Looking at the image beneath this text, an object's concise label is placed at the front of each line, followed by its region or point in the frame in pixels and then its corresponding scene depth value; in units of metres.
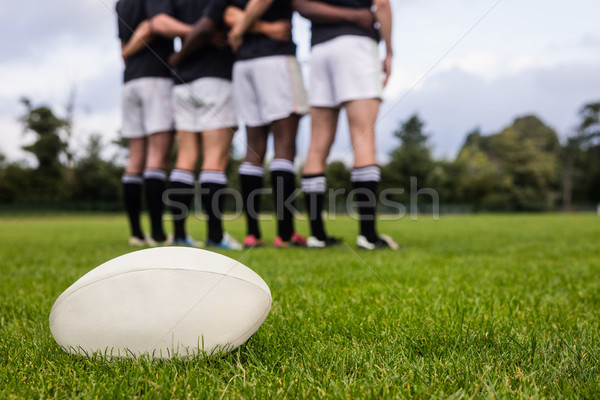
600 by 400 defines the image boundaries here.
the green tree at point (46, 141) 37.06
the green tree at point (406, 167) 39.94
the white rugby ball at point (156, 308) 1.11
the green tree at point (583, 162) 46.38
